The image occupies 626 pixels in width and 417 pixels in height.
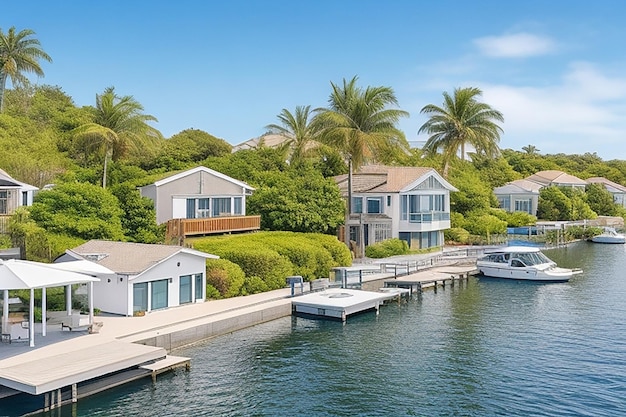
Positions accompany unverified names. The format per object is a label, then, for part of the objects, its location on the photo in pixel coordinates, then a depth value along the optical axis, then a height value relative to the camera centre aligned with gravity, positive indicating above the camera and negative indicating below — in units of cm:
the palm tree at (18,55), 5103 +1476
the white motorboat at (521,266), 4003 -287
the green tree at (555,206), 7462 +233
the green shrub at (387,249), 4681 -189
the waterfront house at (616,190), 9560 +544
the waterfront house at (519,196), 7606 +367
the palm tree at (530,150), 14177 +1800
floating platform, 2853 -379
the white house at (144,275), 2531 -217
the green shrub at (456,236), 5650 -107
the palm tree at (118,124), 4275 +739
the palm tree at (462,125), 6122 +1034
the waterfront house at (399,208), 4897 +139
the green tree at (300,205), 4112 +143
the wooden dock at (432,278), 3647 -342
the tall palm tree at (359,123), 4672 +808
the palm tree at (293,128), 5869 +963
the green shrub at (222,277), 2945 -254
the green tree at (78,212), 3050 +73
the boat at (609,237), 6419 -140
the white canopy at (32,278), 1906 -172
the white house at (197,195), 3734 +200
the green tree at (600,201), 8494 +330
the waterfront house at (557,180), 8462 +645
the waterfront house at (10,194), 3262 +178
